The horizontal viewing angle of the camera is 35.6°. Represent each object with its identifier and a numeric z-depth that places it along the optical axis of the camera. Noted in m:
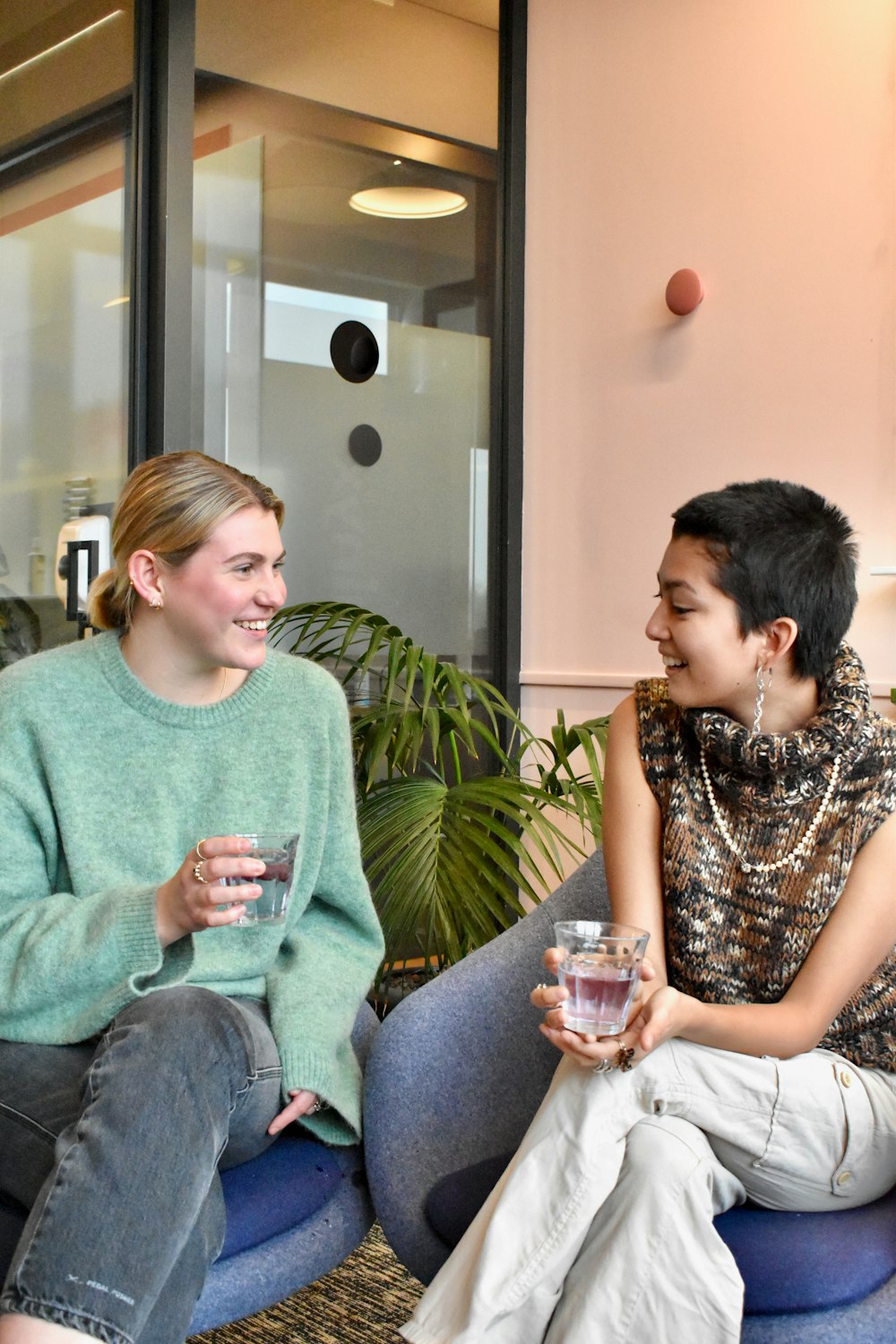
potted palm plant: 2.62
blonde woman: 1.42
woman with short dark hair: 1.46
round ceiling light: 3.77
